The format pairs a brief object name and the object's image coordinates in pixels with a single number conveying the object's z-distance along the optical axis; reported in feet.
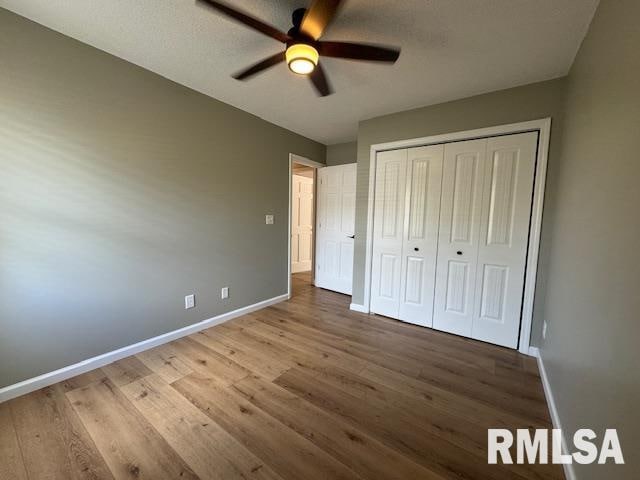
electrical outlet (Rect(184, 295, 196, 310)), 8.27
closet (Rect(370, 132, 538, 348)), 7.57
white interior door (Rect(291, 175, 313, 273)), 17.09
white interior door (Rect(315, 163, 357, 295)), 12.62
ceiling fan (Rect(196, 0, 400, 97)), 3.97
